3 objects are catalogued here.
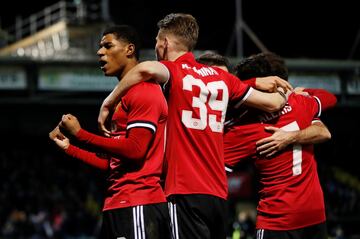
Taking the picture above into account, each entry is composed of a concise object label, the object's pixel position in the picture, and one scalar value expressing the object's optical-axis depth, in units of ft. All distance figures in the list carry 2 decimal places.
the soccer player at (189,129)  32.14
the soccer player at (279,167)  36.09
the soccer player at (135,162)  30.86
